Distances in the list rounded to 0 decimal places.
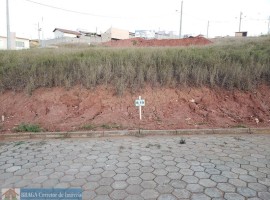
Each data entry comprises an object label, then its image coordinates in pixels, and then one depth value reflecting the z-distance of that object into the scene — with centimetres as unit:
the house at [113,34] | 4226
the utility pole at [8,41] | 1931
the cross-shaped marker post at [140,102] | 605
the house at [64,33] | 5297
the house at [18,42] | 4101
